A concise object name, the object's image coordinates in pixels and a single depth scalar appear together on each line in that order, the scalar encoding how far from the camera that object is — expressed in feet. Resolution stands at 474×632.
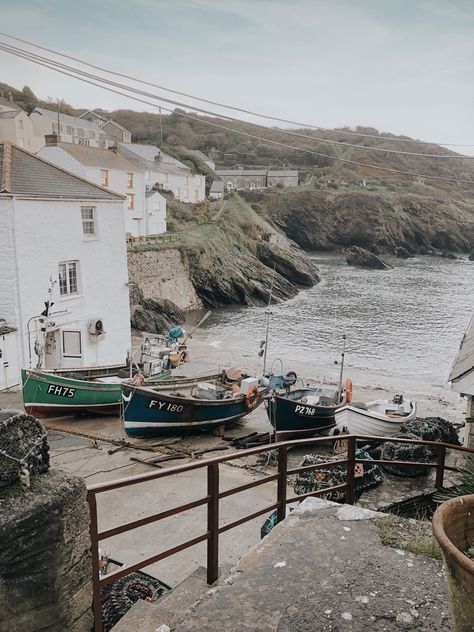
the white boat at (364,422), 46.34
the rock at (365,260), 232.76
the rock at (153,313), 115.75
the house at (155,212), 169.37
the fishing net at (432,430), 34.71
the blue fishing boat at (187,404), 46.34
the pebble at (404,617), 11.18
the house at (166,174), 216.33
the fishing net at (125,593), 17.26
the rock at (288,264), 192.13
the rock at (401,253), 277.23
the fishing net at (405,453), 30.12
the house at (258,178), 365.81
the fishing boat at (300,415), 47.90
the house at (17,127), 216.33
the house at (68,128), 239.09
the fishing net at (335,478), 25.14
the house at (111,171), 142.82
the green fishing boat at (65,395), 49.90
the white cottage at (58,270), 57.52
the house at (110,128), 290.56
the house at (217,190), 279.49
